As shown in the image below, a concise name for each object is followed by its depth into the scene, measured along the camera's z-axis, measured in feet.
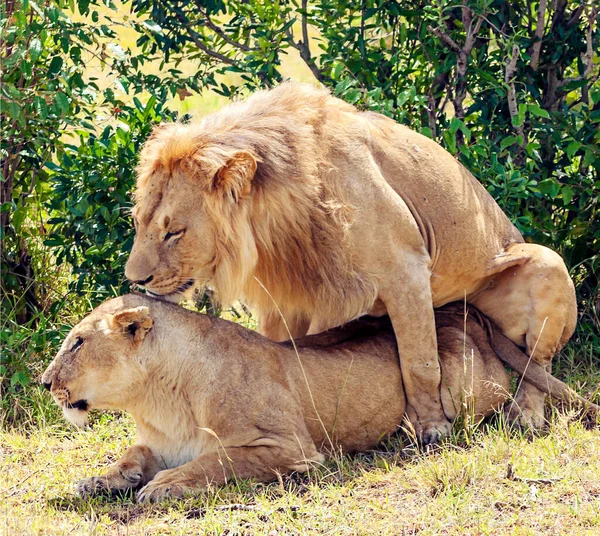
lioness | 26.30
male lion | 26.50
